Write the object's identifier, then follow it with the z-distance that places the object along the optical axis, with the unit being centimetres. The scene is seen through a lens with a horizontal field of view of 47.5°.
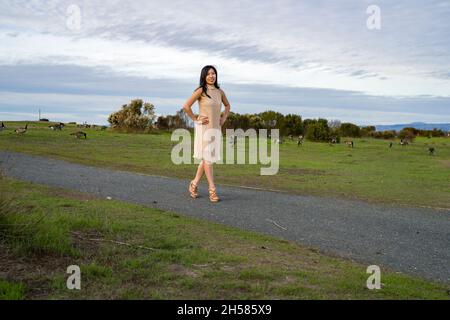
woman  895
